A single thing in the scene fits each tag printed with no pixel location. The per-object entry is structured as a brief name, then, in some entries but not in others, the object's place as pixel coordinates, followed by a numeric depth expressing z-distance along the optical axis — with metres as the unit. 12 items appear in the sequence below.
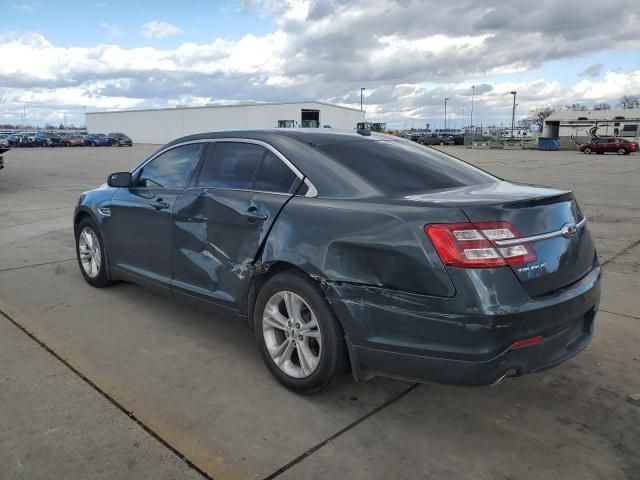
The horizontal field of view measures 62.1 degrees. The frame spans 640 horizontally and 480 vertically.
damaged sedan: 2.58
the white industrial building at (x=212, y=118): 64.81
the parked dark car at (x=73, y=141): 58.44
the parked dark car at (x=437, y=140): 64.82
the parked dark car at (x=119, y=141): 59.69
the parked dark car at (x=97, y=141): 58.53
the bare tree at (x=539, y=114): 105.54
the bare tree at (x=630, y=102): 104.81
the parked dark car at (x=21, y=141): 54.13
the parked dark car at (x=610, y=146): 39.97
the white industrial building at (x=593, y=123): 65.17
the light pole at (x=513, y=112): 85.59
